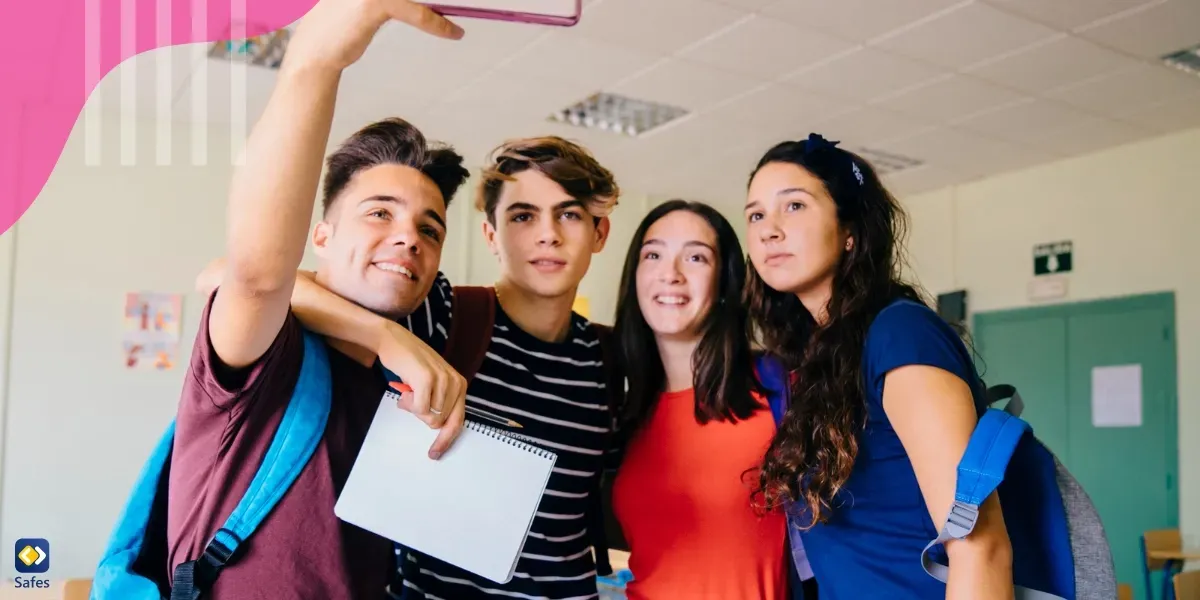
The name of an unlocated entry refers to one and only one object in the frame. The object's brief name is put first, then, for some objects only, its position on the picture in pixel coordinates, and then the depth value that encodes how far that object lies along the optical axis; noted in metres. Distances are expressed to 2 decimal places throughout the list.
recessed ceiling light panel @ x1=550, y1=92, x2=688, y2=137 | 5.45
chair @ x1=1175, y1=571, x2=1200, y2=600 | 3.49
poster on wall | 5.46
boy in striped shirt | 1.43
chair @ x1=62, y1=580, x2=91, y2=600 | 2.77
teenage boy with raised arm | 0.88
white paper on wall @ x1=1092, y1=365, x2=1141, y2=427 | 5.97
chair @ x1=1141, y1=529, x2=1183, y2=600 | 5.14
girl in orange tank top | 1.64
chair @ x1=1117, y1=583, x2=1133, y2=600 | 3.53
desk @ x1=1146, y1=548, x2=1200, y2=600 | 5.08
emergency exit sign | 6.47
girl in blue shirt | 1.26
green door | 5.83
